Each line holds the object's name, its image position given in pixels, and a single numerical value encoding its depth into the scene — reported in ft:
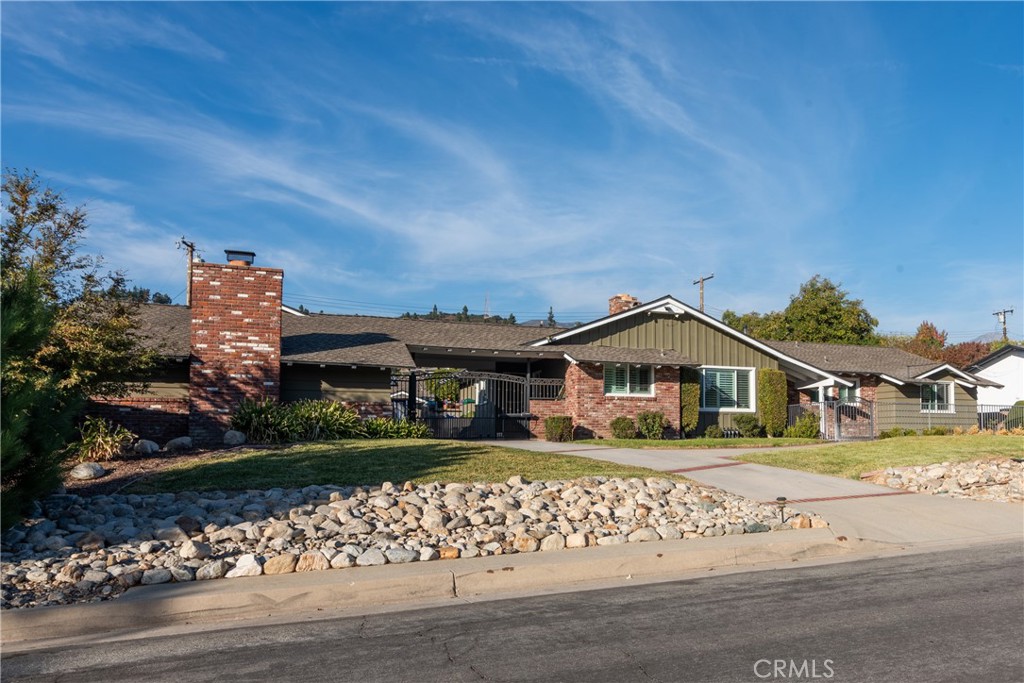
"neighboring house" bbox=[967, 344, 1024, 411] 137.75
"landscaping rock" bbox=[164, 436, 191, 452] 50.72
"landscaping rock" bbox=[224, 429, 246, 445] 51.74
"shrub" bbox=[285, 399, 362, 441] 53.88
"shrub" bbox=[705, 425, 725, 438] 85.51
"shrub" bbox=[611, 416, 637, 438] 78.54
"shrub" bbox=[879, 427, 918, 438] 91.99
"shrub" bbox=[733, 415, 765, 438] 86.33
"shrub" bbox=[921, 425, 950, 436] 88.79
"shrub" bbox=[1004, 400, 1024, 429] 98.63
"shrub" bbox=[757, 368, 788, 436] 88.30
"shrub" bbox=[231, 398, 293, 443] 52.90
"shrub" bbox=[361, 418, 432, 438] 58.75
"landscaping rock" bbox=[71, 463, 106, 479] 38.55
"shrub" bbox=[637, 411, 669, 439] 79.92
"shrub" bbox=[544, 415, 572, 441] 73.92
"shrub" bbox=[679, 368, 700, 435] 84.79
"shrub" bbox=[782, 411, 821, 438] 88.48
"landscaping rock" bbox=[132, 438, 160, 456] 47.97
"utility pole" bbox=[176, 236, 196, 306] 111.31
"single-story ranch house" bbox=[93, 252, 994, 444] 59.52
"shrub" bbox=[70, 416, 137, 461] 43.73
